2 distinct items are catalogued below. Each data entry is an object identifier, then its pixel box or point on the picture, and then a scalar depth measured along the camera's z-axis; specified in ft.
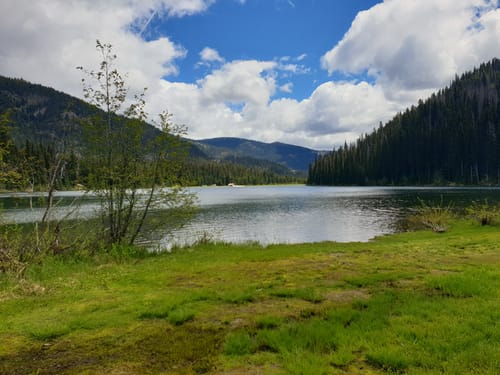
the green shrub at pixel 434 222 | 83.46
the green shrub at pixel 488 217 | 80.95
